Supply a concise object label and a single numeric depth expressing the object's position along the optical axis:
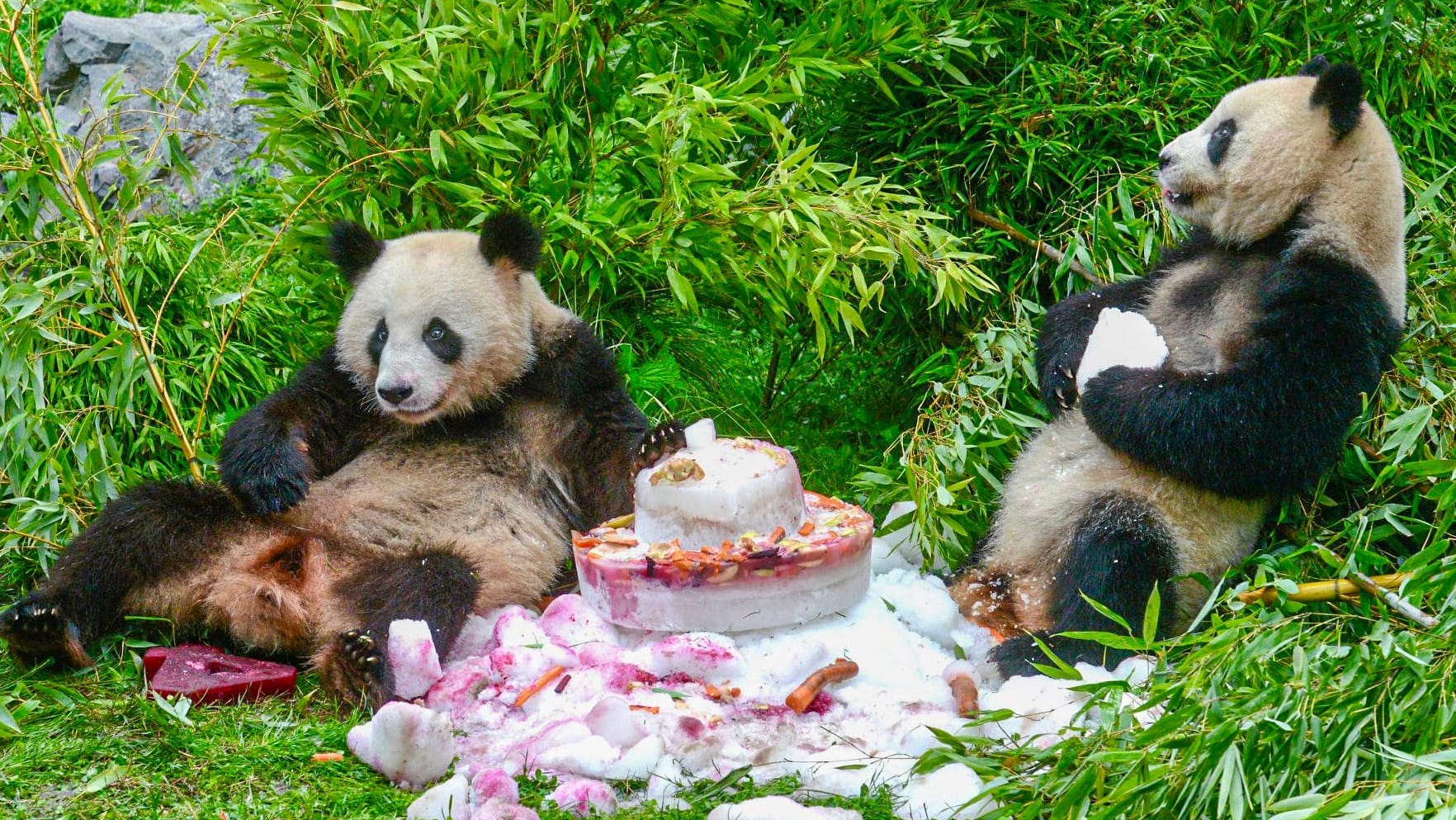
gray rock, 7.52
